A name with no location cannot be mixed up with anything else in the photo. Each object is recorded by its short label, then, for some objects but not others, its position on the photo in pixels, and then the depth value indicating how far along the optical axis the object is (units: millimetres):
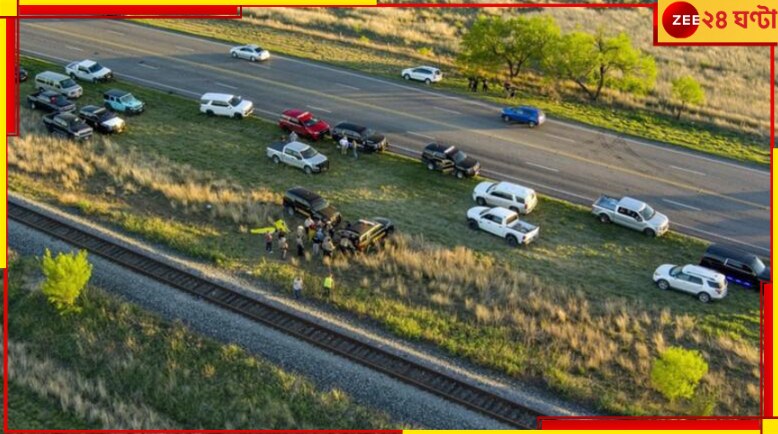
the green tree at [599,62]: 62625
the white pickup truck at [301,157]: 48750
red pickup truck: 52812
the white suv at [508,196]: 45250
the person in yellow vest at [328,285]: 35625
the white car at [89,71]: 61184
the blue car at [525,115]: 56438
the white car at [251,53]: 65812
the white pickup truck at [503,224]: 42375
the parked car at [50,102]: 55053
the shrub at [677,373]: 30297
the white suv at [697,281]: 38031
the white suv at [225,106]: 55906
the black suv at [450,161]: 49250
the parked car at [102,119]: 52562
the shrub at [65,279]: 33375
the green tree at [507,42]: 63719
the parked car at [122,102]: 55781
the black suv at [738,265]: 39531
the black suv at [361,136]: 51594
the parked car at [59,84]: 58188
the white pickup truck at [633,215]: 43906
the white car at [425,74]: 63344
